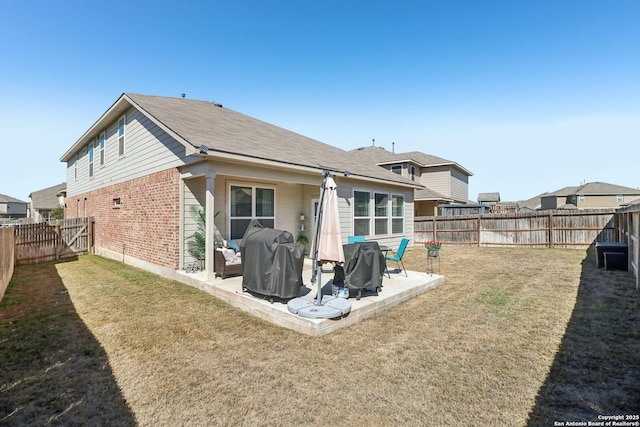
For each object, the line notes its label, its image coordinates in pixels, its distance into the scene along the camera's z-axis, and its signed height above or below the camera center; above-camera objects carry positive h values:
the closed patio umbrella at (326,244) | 4.92 -0.47
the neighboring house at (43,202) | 36.91 +1.70
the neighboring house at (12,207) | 49.94 +1.41
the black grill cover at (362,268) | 5.77 -1.02
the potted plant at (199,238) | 7.84 -0.60
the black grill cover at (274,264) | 5.27 -0.89
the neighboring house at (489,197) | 41.28 +2.69
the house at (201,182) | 7.71 +1.10
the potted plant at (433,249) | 8.02 -0.91
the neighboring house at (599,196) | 38.19 +2.77
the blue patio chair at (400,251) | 7.53 -0.91
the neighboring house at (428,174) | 22.75 +3.47
